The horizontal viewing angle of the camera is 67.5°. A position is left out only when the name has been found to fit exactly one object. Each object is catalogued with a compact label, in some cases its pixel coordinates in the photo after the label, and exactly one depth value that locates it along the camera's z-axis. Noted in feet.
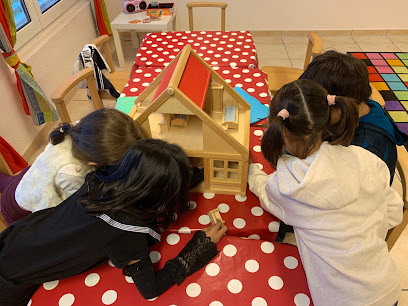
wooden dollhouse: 3.00
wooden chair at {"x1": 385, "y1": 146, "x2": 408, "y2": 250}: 3.28
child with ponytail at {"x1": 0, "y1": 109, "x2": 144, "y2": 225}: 3.26
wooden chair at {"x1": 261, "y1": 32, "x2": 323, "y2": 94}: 6.93
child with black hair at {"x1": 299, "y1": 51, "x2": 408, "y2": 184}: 3.74
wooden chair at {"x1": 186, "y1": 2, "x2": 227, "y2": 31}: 7.77
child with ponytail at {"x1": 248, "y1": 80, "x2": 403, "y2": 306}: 2.65
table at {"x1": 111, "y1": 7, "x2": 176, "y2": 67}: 9.89
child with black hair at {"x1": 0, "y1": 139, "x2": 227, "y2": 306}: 2.79
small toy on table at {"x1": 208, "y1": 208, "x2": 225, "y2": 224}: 3.25
